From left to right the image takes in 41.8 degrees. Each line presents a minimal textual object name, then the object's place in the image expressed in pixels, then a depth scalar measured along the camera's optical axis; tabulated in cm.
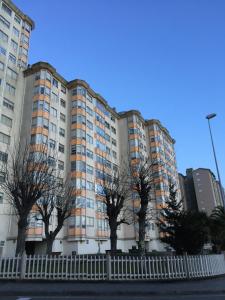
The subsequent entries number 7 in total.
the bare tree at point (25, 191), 1873
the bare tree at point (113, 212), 2516
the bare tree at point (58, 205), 2542
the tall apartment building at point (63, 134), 4181
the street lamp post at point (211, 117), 2601
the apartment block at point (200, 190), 11962
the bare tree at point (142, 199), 2220
